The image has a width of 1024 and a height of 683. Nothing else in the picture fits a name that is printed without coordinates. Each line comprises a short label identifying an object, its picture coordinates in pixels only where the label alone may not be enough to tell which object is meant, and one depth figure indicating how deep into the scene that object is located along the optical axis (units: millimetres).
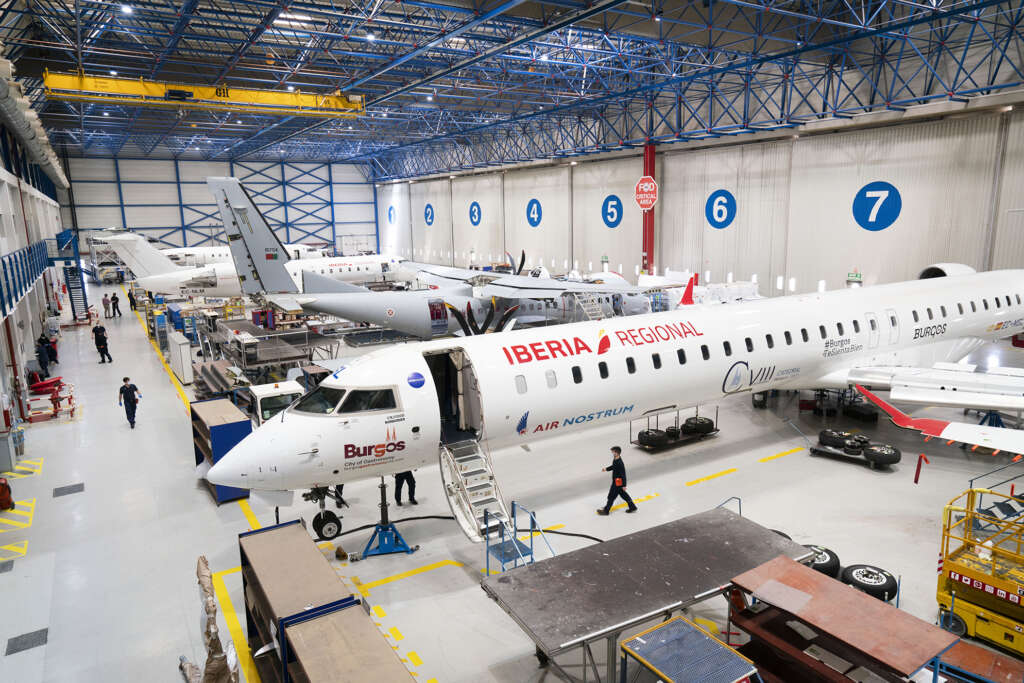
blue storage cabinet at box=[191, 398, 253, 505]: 17047
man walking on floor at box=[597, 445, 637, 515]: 15289
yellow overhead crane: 33438
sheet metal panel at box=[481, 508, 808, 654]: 8828
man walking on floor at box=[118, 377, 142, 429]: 22922
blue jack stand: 14242
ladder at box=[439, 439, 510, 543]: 13180
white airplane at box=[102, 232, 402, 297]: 44531
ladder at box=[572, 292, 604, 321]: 32688
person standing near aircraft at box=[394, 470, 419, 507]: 16234
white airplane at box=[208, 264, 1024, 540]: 13164
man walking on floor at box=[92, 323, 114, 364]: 33812
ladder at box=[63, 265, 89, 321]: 49125
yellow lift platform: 10117
